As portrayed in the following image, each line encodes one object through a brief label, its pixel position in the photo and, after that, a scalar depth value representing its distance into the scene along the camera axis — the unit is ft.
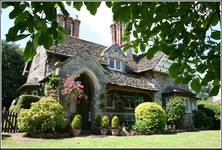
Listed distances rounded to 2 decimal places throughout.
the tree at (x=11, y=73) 90.97
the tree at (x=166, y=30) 9.91
